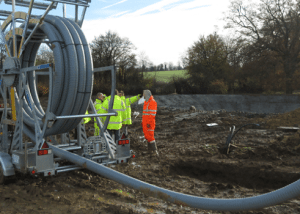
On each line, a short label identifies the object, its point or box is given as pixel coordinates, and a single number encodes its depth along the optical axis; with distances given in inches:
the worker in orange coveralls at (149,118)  316.1
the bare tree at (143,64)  1285.7
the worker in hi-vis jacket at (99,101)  313.4
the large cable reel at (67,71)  192.9
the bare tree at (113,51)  1218.6
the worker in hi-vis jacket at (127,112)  319.8
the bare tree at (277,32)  1159.0
